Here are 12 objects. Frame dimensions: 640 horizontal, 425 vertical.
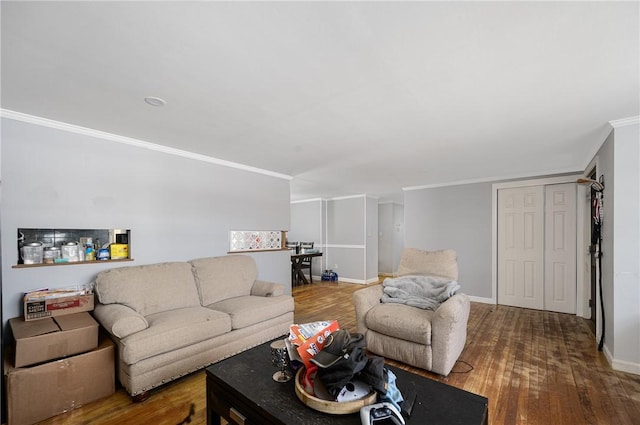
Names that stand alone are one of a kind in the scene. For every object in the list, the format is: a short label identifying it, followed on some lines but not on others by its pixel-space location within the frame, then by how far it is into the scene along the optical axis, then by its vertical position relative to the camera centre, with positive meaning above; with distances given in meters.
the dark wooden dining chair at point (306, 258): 7.40 -1.28
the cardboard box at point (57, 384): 1.78 -1.17
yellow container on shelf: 2.83 -0.41
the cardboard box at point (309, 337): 1.43 -0.69
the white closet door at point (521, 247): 4.55 -0.65
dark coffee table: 1.20 -0.91
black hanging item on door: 2.93 -0.14
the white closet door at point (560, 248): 4.30 -0.64
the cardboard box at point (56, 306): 2.18 -0.77
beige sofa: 2.10 -0.96
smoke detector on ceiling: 2.07 +0.81
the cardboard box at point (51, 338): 1.84 -0.87
